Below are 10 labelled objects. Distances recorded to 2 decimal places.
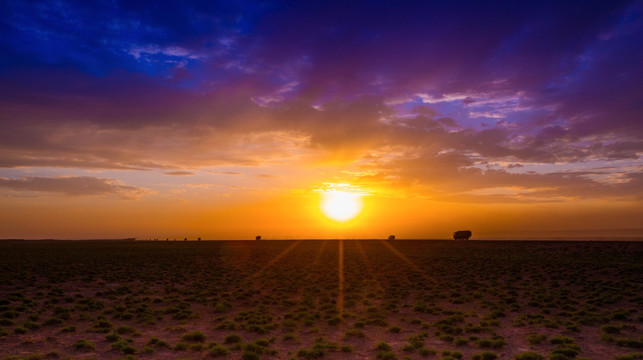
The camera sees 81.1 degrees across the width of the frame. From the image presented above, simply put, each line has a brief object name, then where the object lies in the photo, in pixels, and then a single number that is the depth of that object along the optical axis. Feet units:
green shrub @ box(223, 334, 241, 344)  50.90
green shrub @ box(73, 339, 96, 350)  46.89
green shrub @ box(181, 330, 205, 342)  51.78
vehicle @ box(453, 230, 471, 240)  332.19
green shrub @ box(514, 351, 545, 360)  42.87
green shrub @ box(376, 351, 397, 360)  43.78
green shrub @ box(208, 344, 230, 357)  45.24
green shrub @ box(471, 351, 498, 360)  43.14
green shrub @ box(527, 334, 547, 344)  49.89
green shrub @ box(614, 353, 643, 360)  42.04
